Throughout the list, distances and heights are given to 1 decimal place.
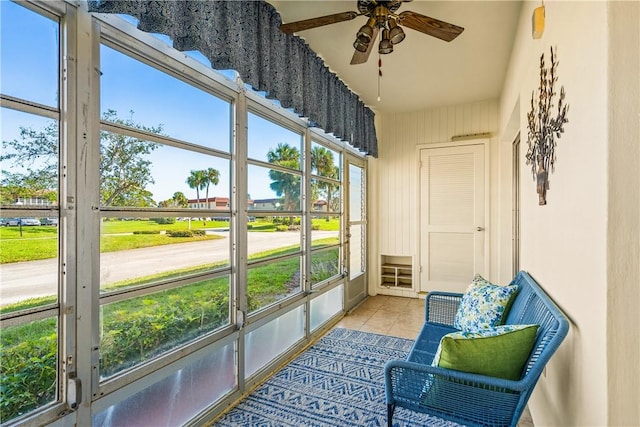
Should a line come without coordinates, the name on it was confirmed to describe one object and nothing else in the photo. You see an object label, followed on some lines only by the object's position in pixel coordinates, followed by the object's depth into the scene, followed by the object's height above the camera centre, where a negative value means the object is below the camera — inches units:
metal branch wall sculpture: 54.3 +16.3
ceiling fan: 74.7 +46.0
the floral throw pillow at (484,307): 73.7 -22.7
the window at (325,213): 127.0 -0.2
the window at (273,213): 90.4 -0.1
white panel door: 165.0 -1.9
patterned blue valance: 53.5 +38.2
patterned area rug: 75.4 -48.9
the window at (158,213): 54.6 -0.1
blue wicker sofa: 47.6 -28.7
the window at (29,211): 41.6 +0.2
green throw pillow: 50.7 -22.5
